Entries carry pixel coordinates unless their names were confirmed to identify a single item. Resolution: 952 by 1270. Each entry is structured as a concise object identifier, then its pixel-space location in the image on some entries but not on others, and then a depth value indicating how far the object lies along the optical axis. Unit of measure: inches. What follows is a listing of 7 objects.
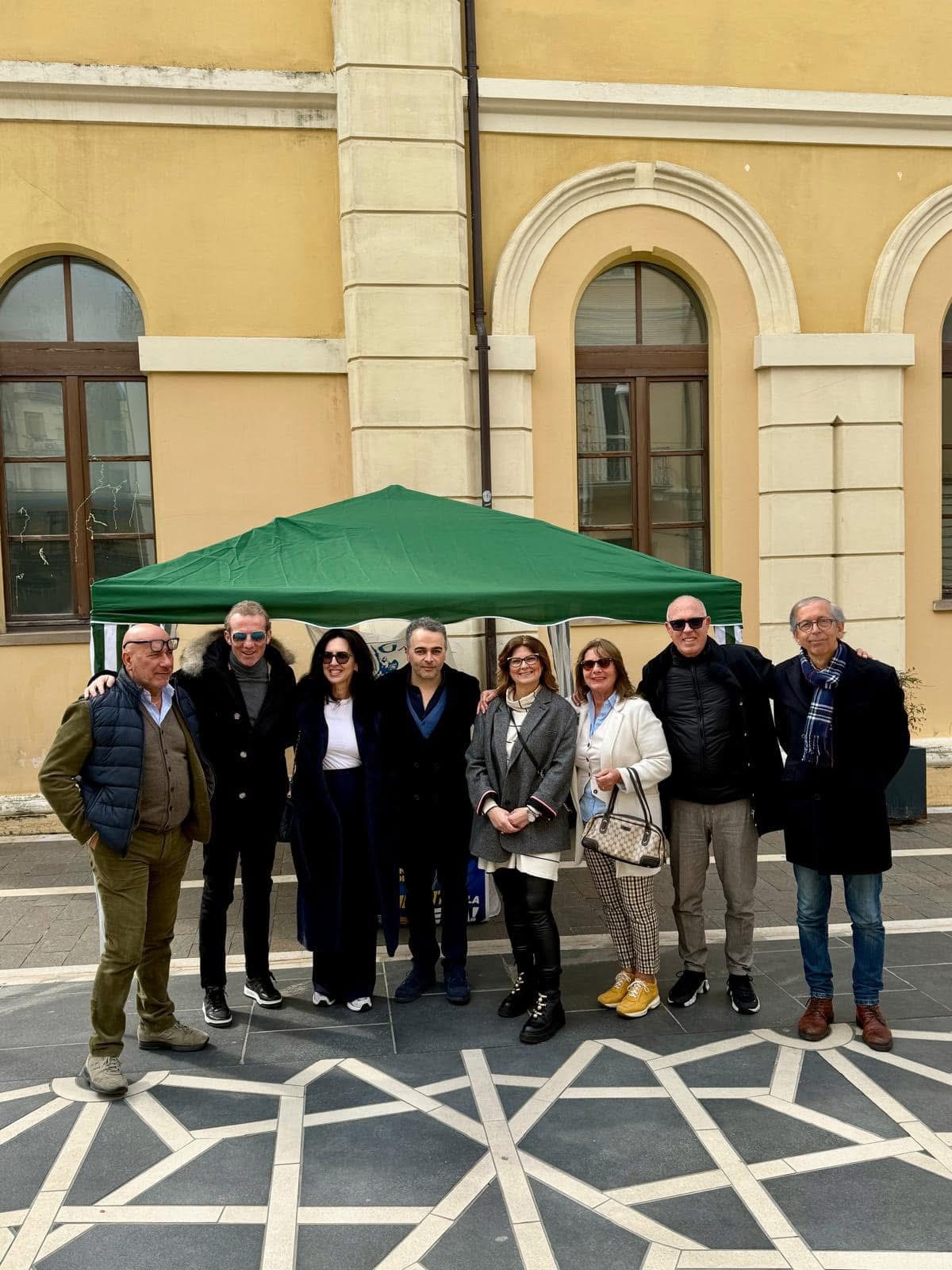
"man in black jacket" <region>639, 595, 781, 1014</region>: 197.3
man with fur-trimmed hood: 198.4
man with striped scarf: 183.8
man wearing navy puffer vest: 169.9
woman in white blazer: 194.2
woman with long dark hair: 203.6
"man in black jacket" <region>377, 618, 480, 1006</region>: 207.5
